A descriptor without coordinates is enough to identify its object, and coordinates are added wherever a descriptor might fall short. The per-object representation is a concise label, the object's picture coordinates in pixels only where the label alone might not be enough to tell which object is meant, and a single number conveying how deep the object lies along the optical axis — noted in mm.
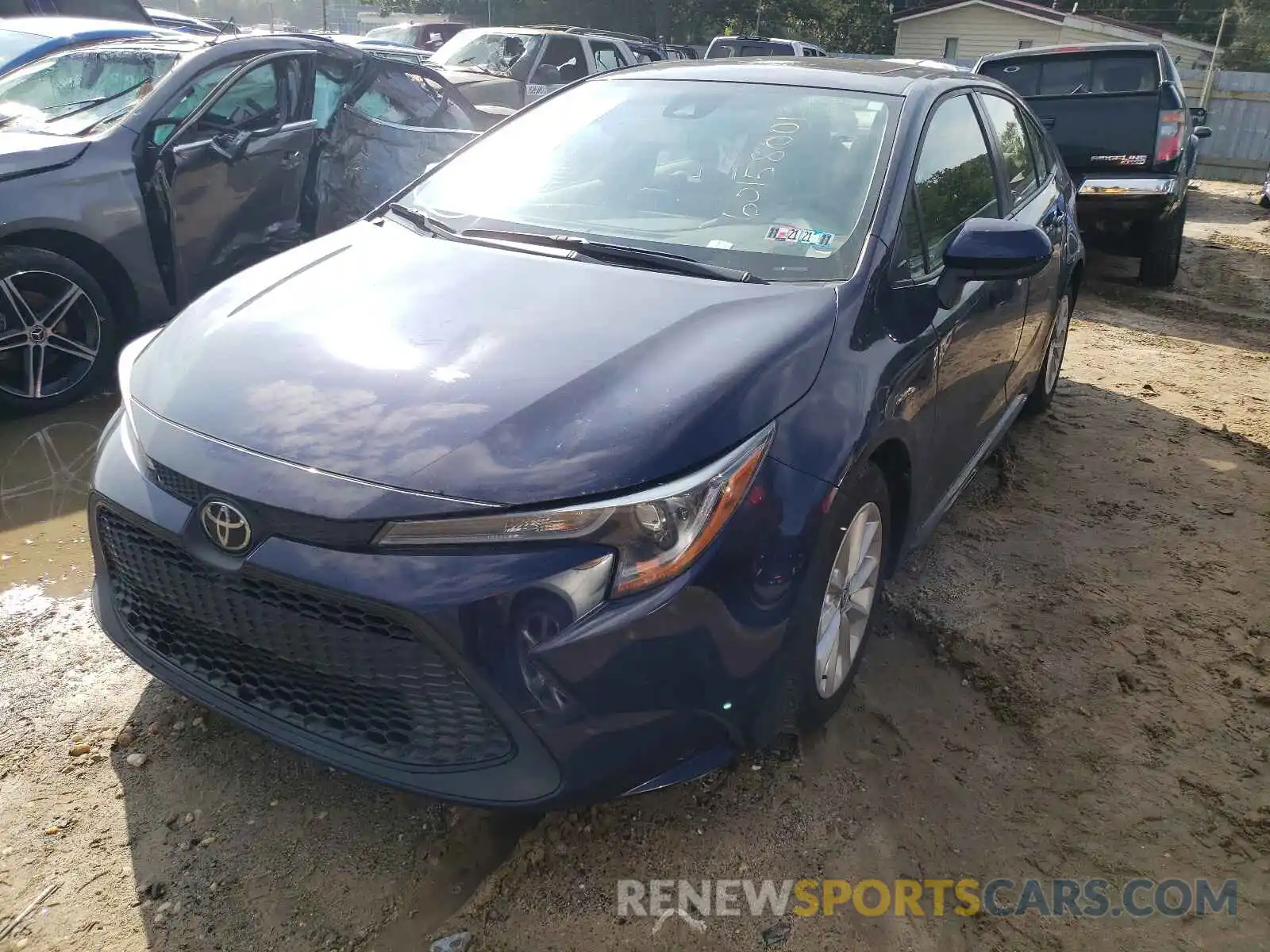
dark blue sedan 1797
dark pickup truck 7539
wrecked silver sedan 4246
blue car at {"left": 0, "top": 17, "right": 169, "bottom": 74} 6441
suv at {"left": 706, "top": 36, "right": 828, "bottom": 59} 17016
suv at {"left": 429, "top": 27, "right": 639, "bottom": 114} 12164
